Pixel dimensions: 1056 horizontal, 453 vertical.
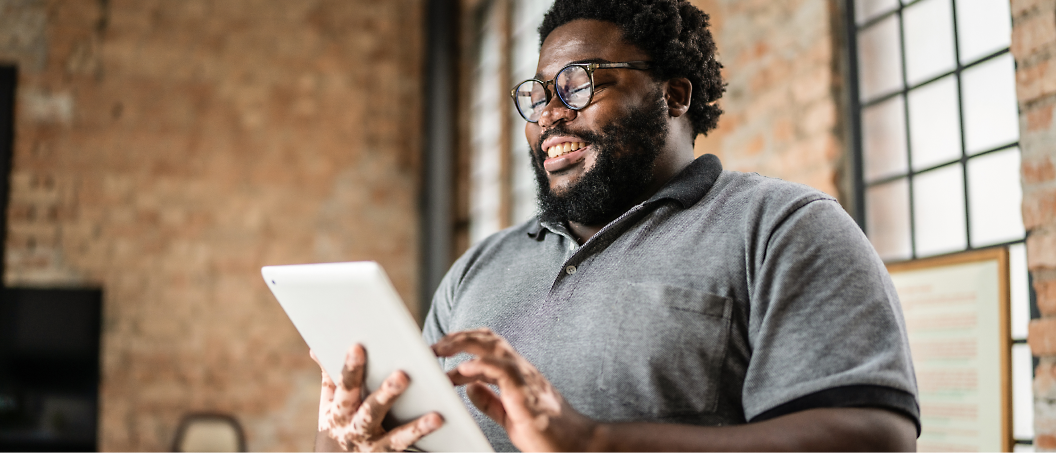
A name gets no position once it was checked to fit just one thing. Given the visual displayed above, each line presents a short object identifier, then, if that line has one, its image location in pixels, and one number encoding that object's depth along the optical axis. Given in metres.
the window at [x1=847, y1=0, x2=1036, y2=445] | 1.75
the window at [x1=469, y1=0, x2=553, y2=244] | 4.39
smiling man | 0.85
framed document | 1.67
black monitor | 4.08
